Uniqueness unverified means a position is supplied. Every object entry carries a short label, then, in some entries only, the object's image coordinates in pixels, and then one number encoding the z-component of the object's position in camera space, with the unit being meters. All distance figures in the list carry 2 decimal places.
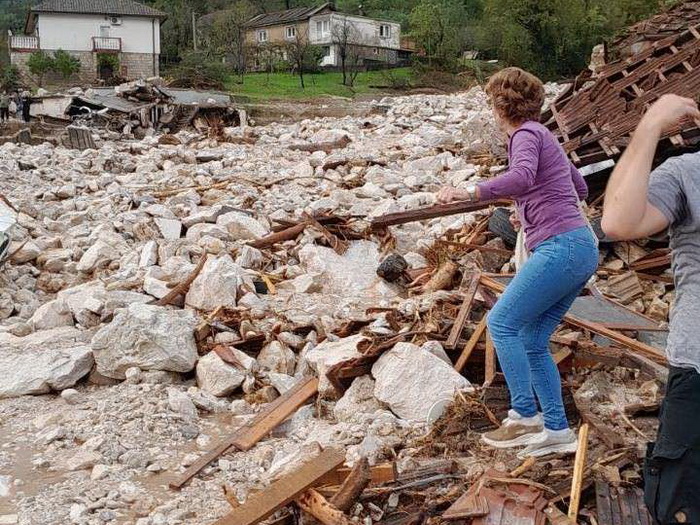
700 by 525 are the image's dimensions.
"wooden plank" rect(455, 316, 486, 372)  4.91
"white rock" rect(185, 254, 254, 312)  6.74
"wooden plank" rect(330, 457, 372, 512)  3.43
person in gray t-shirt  2.21
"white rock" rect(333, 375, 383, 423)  4.76
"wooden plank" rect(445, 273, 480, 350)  5.03
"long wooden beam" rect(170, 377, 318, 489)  4.37
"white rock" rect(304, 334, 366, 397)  5.06
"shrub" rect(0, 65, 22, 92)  36.03
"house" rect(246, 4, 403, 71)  46.66
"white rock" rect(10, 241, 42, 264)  8.55
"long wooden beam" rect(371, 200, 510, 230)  7.48
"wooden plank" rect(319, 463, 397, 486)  3.65
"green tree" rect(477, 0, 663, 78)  35.47
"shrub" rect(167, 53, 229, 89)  37.38
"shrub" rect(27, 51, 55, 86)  40.03
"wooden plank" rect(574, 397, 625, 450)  3.82
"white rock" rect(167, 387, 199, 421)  5.06
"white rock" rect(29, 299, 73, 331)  6.81
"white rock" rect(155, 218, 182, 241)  9.24
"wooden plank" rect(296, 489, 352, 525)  3.35
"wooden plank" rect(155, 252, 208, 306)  6.93
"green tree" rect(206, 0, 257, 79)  44.75
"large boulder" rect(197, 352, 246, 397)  5.44
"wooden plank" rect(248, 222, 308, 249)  8.45
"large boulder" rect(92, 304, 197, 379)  5.63
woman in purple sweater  3.41
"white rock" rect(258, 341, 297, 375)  5.75
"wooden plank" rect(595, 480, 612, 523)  3.22
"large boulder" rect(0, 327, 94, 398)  5.56
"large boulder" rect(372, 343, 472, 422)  4.56
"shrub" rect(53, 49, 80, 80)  40.62
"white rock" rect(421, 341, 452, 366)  4.89
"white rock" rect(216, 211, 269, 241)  8.88
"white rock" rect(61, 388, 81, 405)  5.43
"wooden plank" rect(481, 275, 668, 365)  4.67
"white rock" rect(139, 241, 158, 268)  8.02
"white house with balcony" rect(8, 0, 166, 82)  43.94
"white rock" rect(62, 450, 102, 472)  4.48
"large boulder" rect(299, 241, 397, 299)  7.37
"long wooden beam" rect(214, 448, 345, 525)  3.41
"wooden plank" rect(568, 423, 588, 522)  3.30
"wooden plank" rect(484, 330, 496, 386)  4.61
